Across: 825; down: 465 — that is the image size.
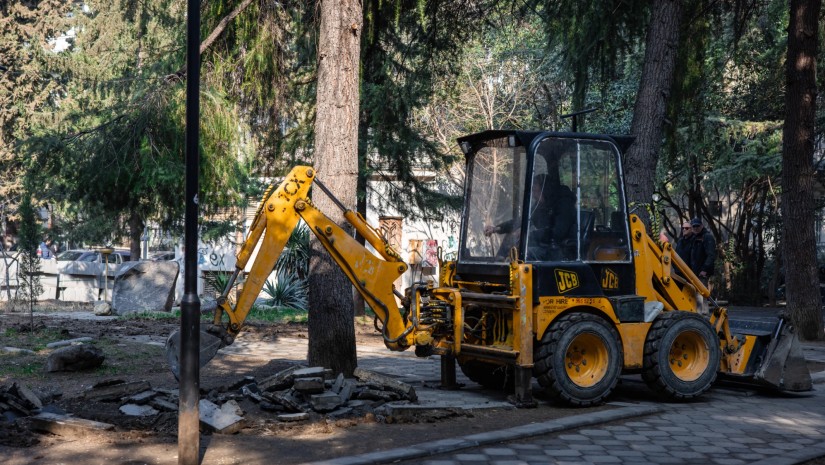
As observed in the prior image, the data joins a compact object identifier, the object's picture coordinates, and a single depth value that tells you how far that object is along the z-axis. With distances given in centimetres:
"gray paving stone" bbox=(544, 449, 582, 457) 775
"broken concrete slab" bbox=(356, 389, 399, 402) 951
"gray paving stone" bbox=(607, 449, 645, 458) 780
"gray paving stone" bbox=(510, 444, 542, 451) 795
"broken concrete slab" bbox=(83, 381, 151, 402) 924
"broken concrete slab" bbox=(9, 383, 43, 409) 868
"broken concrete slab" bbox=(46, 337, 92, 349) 1362
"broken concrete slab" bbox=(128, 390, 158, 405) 891
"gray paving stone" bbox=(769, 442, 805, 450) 811
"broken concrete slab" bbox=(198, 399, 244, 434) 805
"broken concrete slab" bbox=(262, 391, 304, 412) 888
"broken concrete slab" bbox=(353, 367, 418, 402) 965
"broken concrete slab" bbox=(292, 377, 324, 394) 914
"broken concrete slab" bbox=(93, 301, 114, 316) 2006
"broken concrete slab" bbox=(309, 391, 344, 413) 891
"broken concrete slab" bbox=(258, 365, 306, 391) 941
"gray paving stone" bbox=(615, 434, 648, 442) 842
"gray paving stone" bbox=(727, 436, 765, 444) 837
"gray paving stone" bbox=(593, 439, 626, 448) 817
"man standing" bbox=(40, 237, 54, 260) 3681
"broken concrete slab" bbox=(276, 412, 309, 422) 857
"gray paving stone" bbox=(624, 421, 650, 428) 912
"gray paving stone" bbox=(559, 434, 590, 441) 841
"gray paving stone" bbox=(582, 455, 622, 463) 757
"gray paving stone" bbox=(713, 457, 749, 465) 753
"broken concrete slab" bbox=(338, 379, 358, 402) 925
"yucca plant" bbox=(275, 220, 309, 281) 2341
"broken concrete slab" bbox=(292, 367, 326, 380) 933
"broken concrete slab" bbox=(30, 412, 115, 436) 780
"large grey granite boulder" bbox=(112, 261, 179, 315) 2092
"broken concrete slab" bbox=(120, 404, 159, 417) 864
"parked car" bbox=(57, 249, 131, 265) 3763
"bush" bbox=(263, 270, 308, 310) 2252
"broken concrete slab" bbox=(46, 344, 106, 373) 1142
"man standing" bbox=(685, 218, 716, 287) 1460
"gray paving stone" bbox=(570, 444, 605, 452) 800
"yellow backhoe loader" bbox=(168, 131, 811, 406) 970
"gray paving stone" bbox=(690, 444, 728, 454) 793
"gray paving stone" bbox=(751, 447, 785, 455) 792
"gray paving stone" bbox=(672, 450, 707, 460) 771
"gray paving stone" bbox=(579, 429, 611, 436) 866
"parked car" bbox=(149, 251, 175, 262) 3672
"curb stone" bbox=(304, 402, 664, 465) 727
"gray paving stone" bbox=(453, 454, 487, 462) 748
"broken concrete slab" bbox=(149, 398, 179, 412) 870
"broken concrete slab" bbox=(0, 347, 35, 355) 1291
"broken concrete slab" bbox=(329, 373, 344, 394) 934
